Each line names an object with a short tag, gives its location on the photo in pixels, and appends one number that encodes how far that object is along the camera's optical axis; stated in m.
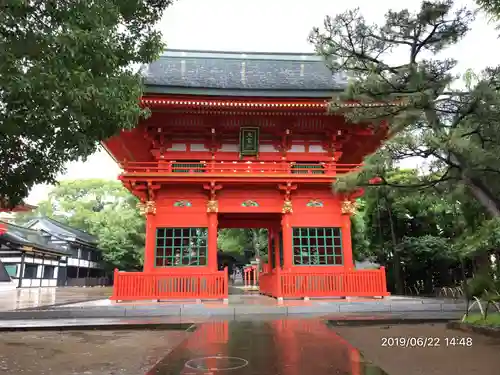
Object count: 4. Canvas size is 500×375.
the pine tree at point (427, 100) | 8.00
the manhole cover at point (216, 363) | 4.50
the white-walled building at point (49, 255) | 32.91
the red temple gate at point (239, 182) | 13.94
